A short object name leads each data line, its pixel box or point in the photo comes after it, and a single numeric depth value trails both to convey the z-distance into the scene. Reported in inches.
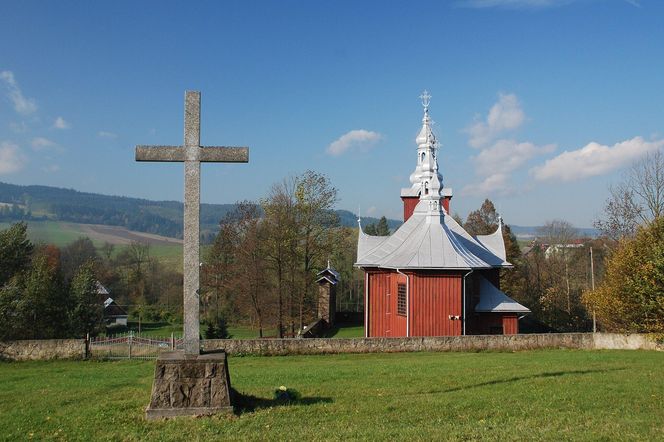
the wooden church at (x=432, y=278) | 995.3
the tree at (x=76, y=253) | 2584.2
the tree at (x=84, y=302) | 1163.3
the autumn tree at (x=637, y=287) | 880.9
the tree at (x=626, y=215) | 1337.4
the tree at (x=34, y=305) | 930.1
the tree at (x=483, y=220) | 1960.6
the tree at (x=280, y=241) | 1325.0
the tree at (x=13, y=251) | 1001.5
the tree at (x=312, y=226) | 1371.8
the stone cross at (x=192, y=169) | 344.2
